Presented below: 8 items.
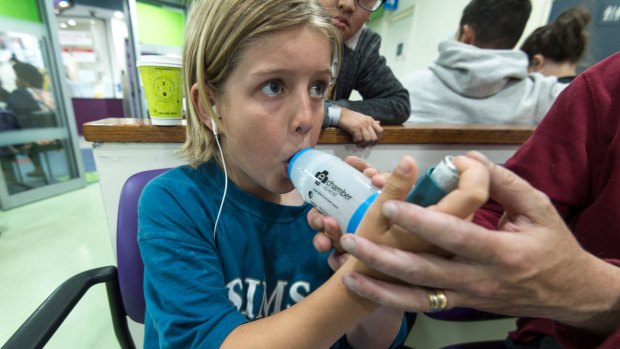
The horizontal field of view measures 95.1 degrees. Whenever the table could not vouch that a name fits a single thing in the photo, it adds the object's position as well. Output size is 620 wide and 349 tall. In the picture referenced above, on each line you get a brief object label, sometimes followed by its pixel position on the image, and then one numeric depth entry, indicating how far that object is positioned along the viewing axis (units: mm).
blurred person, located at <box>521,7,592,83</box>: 1549
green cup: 639
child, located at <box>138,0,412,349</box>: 408
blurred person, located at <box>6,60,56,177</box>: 2516
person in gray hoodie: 1244
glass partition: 2426
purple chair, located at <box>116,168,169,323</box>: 623
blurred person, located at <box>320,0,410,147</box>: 814
